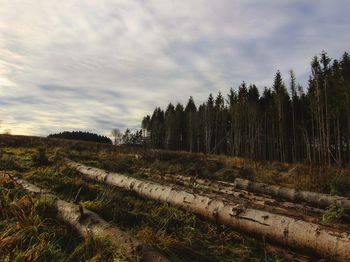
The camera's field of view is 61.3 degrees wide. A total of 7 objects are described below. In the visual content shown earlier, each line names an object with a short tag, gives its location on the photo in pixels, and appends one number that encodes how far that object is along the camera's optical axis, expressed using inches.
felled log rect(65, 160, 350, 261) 146.4
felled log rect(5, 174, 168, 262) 120.6
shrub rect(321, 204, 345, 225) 206.4
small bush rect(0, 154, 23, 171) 370.1
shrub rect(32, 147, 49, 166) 438.9
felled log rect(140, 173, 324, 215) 251.0
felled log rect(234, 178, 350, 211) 254.9
